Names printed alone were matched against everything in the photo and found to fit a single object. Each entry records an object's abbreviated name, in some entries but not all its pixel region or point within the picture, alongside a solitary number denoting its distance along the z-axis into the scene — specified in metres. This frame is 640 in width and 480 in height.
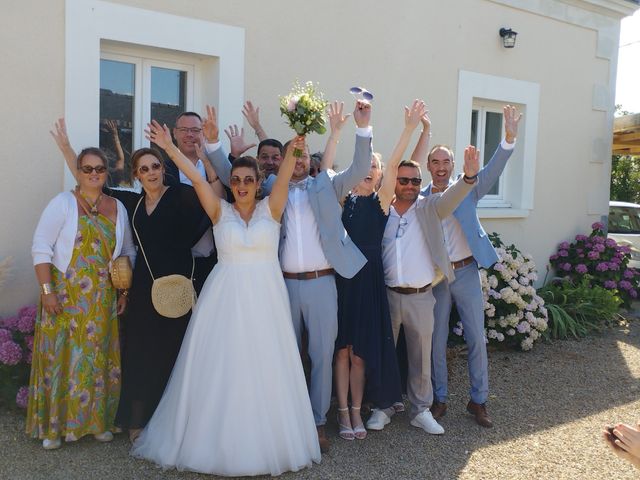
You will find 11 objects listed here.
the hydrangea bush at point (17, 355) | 4.11
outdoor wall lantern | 7.25
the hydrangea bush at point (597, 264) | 8.05
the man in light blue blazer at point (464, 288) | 4.43
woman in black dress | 3.89
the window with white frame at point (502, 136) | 7.40
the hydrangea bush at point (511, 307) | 6.38
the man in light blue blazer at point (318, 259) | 3.87
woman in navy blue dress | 4.08
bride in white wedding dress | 3.50
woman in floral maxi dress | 3.78
